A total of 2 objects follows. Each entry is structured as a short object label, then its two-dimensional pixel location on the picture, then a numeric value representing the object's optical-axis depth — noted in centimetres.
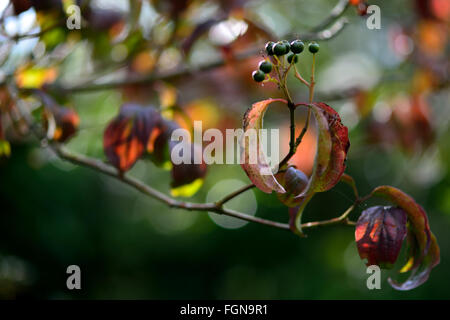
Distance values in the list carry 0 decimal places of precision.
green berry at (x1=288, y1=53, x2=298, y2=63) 95
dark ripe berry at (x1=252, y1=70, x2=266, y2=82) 95
